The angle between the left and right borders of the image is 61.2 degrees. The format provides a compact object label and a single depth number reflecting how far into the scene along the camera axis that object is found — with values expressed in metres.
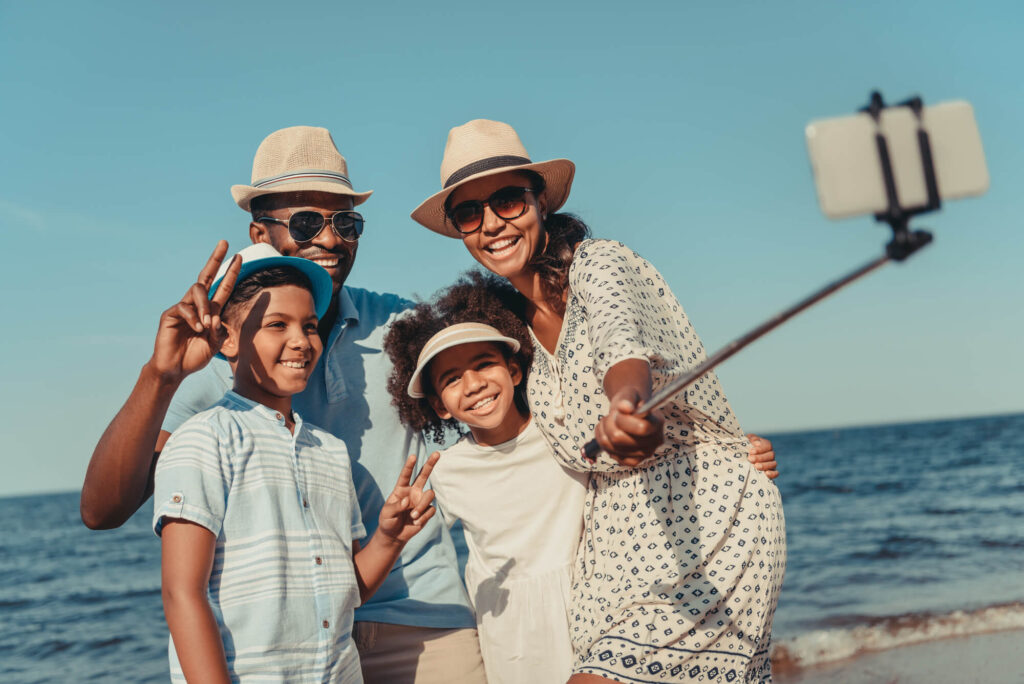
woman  2.76
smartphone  1.62
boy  2.45
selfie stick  1.60
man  3.37
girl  3.24
